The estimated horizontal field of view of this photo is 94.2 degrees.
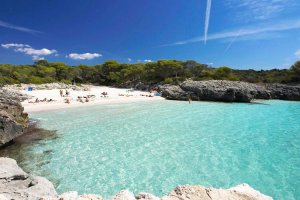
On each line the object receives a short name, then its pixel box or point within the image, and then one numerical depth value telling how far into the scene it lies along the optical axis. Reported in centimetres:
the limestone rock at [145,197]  219
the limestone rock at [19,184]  322
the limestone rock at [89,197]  216
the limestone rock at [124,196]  220
